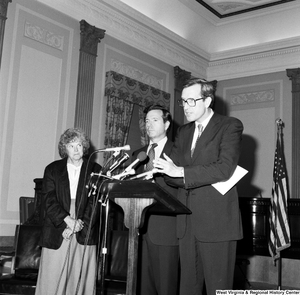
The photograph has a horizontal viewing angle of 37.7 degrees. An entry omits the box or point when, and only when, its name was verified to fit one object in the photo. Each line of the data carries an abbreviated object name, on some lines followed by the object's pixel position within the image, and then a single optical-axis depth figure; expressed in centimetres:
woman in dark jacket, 342
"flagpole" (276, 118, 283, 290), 660
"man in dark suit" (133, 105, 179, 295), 278
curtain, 732
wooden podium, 208
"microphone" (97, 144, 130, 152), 225
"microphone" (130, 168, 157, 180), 217
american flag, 652
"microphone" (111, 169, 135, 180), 218
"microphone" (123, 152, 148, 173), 219
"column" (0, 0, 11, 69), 571
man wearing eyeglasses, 222
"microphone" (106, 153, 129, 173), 227
